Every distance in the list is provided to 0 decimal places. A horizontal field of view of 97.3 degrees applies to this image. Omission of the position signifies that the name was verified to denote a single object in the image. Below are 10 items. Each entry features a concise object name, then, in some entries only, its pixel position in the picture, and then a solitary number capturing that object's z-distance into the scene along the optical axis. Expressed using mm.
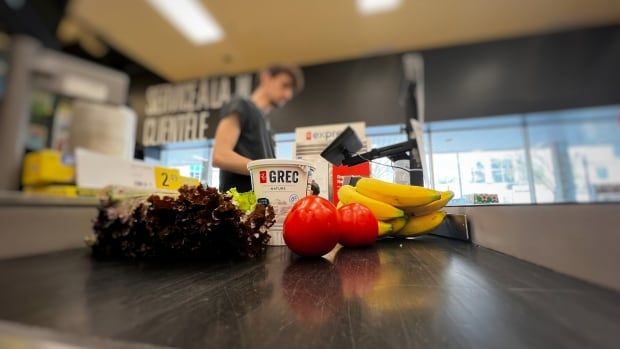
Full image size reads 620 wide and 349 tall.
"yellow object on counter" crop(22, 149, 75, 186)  742
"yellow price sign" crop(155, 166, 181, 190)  787
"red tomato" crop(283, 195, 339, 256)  464
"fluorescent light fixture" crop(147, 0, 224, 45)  2008
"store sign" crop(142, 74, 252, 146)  2336
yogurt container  576
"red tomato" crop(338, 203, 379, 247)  588
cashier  863
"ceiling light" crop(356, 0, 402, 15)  2010
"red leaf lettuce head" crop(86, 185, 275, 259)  474
